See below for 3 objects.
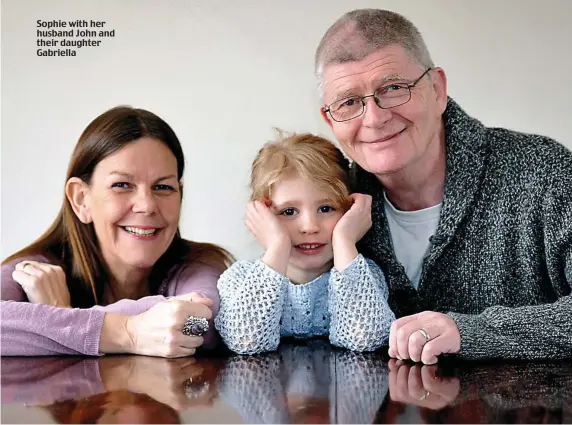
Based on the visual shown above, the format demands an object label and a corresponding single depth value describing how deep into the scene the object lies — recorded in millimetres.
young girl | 1302
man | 1389
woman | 1445
